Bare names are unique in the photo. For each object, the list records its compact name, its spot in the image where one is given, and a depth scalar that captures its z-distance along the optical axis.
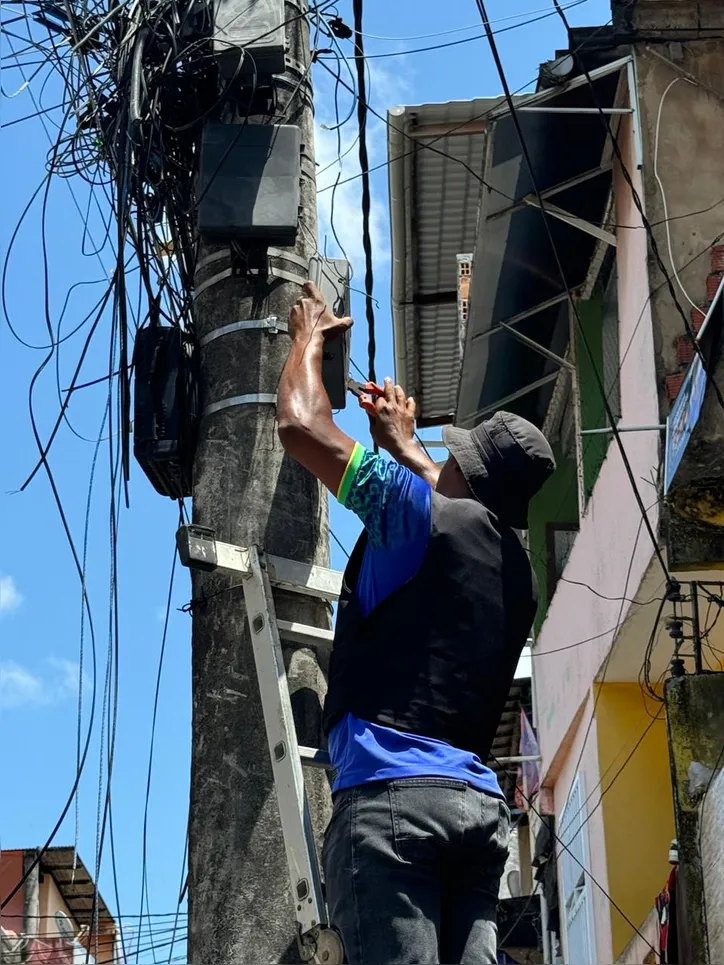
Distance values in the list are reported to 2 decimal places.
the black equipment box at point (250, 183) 4.59
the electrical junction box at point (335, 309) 4.51
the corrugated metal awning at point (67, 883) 23.89
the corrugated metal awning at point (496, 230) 8.98
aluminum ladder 3.85
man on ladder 3.41
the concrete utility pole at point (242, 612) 3.94
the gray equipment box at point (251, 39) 4.77
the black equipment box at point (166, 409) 4.63
